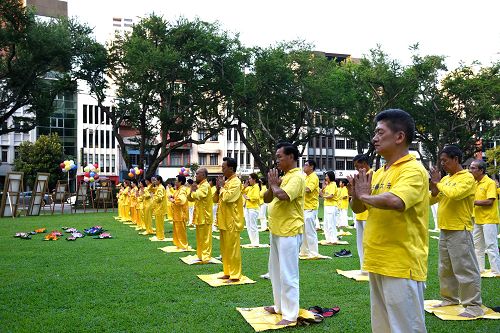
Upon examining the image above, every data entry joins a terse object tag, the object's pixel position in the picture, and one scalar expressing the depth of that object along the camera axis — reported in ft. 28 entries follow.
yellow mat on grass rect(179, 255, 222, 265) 35.58
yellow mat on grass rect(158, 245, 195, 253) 42.83
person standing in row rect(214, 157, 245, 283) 28.58
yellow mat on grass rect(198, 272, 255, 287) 27.73
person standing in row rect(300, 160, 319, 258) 37.70
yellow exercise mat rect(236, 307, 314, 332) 19.37
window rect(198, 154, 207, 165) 196.46
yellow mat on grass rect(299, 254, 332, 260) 37.21
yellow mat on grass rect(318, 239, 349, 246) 46.82
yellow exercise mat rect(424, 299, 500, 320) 20.35
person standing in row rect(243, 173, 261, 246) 46.47
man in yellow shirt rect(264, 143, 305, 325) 19.70
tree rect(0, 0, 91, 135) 78.33
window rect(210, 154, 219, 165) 198.18
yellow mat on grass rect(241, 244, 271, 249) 44.98
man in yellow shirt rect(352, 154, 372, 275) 27.63
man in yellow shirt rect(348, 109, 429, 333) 11.95
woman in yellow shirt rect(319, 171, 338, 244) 47.70
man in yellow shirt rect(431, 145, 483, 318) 20.67
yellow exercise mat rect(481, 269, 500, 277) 28.44
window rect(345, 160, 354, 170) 216.66
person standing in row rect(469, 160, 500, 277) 26.78
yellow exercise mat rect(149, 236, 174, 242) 51.12
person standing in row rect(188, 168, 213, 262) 34.50
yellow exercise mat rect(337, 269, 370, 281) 28.60
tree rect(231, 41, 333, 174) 98.53
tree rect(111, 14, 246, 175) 97.06
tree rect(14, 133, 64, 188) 153.89
